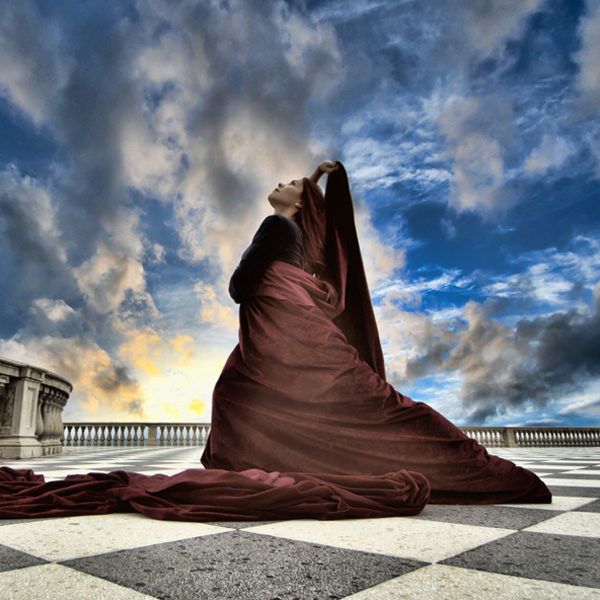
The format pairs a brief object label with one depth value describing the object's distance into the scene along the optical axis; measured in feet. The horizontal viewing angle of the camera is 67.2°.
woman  6.73
